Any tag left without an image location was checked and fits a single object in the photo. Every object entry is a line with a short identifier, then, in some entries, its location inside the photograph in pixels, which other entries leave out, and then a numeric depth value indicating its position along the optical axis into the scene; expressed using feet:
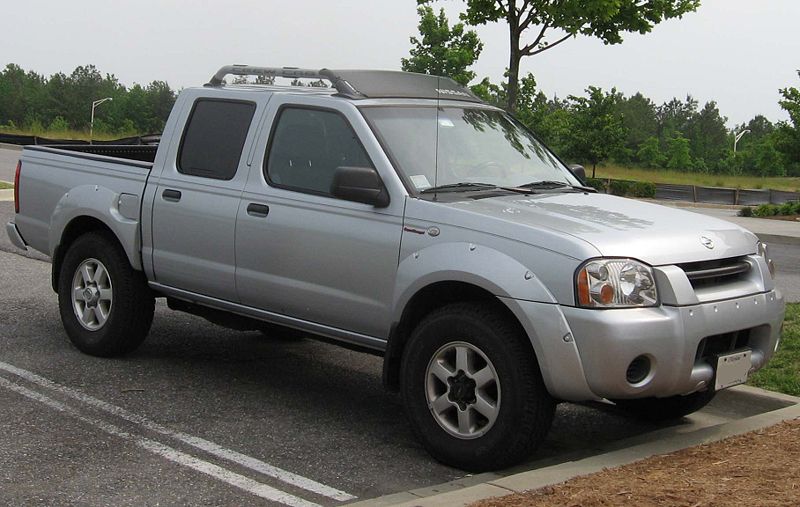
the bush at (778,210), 90.27
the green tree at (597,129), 178.40
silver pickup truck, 17.85
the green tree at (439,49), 149.38
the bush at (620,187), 150.82
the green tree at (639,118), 351.87
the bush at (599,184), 125.14
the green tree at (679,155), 293.23
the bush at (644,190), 144.97
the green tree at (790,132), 109.19
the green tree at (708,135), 329.17
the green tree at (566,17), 62.03
